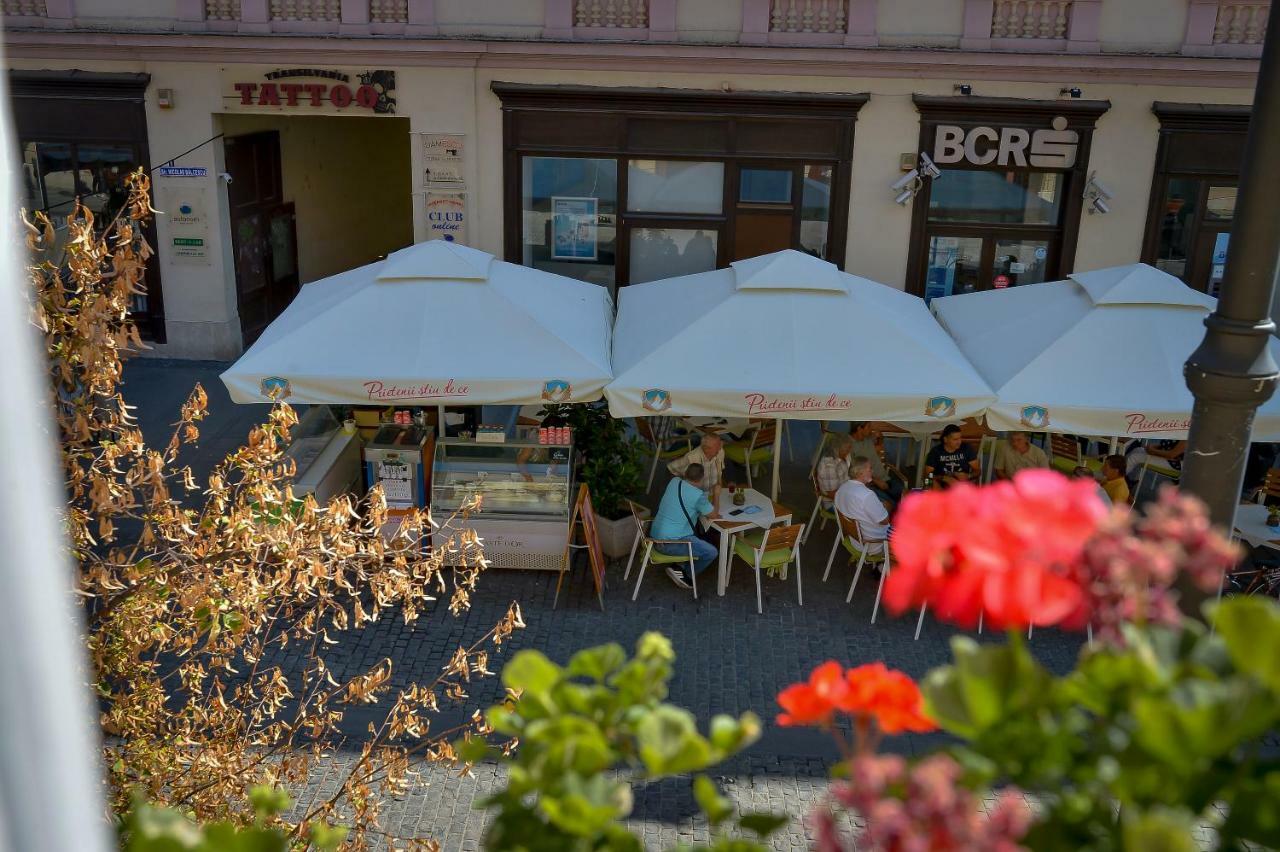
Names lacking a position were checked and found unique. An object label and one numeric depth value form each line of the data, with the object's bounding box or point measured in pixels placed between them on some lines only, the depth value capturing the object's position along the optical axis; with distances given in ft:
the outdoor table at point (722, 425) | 42.50
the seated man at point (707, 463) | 35.12
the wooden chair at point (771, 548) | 33.22
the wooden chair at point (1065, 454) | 40.24
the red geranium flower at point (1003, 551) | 5.87
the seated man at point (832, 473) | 36.96
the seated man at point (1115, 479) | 34.53
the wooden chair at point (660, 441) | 42.13
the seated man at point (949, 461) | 36.76
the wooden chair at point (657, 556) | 33.83
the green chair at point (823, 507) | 37.04
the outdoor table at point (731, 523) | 34.06
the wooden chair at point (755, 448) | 41.63
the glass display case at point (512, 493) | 34.76
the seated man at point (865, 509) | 33.63
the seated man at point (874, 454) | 38.68
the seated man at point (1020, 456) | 36.99
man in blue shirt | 33.73
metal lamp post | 13.82
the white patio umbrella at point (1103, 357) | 31.37
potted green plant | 35.89
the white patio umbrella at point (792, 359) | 31.73
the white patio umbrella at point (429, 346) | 31.71
